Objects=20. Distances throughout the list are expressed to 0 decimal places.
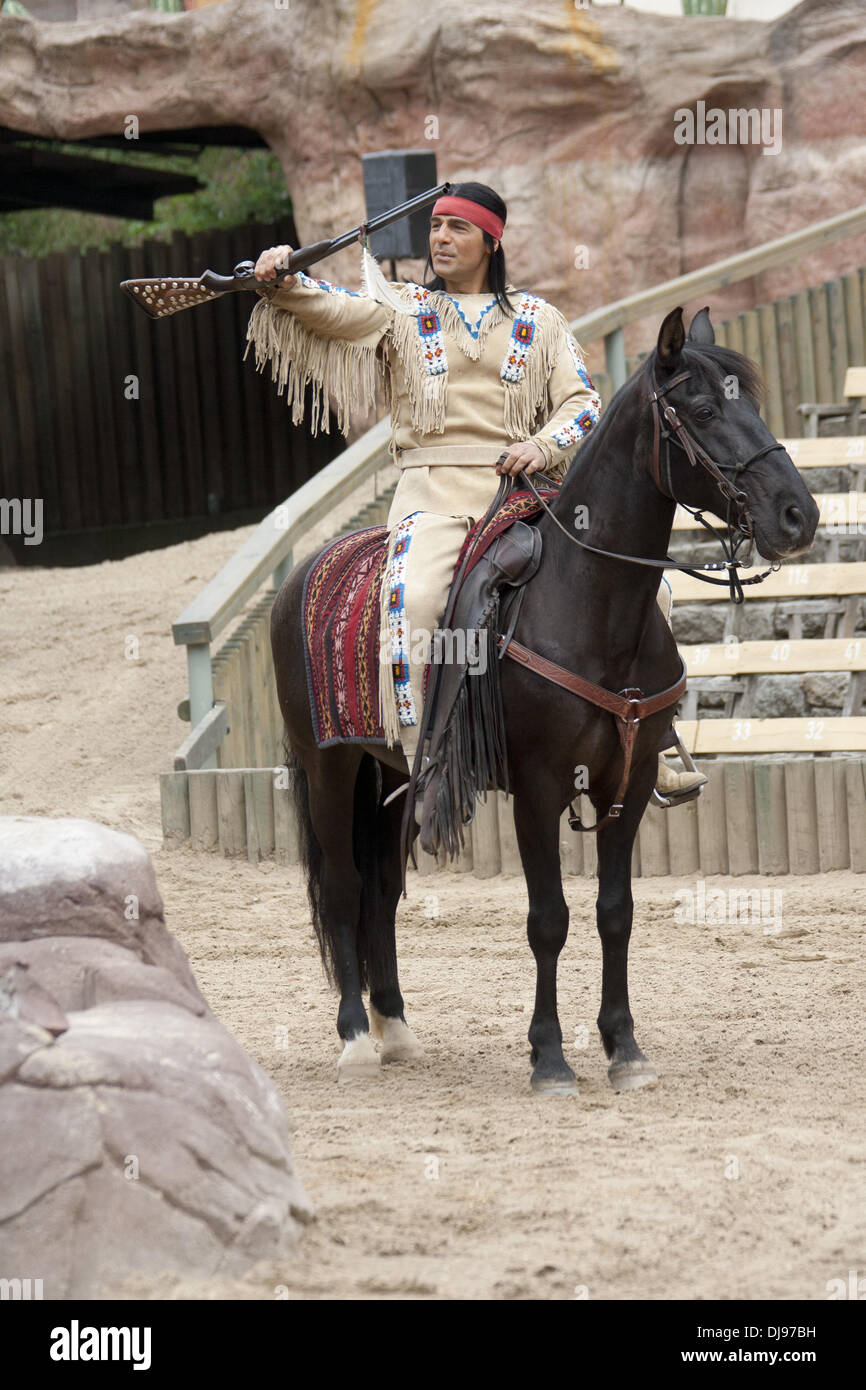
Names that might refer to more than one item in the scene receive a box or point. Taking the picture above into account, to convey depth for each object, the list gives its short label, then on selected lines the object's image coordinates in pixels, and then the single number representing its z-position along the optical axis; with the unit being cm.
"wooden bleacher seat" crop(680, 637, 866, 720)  1550
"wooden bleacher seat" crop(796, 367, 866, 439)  1964
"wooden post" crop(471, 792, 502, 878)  1405
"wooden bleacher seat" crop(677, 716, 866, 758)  1461
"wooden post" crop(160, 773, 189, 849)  1461
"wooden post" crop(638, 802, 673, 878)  1360
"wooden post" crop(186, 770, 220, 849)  1455
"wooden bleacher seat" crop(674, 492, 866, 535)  1727
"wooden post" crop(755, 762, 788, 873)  1330
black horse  779
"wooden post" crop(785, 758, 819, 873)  1320
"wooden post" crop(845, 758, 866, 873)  1308
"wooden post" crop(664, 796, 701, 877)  1355
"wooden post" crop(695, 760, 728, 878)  1344
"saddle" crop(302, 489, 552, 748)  908
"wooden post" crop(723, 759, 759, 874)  1335
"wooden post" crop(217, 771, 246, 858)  1448
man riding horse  882
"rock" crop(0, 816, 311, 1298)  515
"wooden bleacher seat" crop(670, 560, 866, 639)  1653
